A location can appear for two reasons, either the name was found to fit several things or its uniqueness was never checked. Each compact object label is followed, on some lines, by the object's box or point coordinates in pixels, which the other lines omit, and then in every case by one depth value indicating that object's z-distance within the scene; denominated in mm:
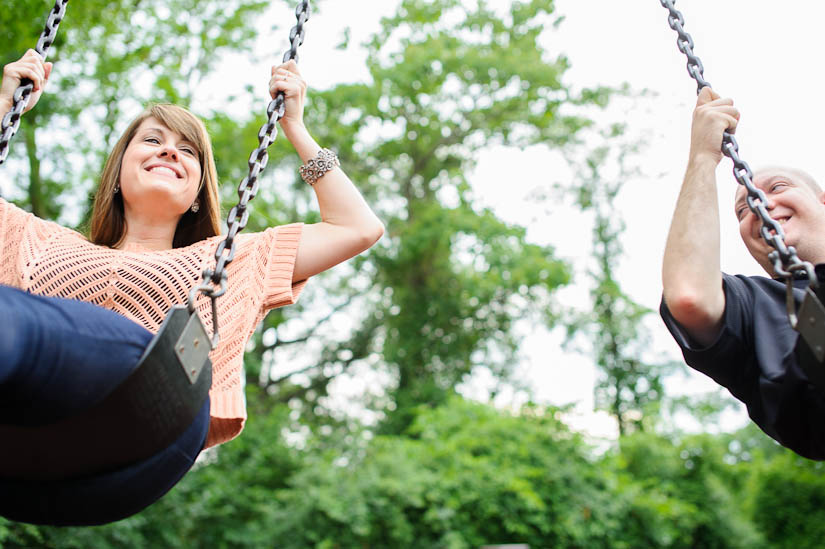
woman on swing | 1192
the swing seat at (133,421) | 1259
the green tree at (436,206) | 12539
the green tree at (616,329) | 15562
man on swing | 1637
